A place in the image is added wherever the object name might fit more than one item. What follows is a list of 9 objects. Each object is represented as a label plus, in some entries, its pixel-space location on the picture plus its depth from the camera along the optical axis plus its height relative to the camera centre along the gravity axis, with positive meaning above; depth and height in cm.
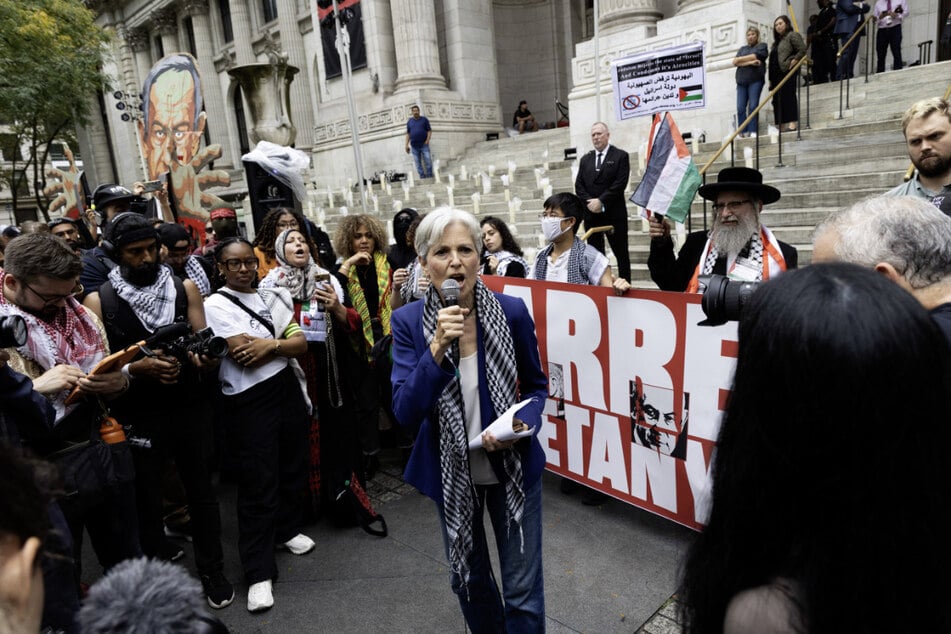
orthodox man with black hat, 314 -28
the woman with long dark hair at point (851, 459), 81 -39
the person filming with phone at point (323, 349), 366 -83
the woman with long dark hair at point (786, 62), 962 +192
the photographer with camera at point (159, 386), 301 -80
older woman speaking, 224 -85
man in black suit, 737 +7
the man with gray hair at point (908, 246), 158 -20
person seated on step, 1983 +278
